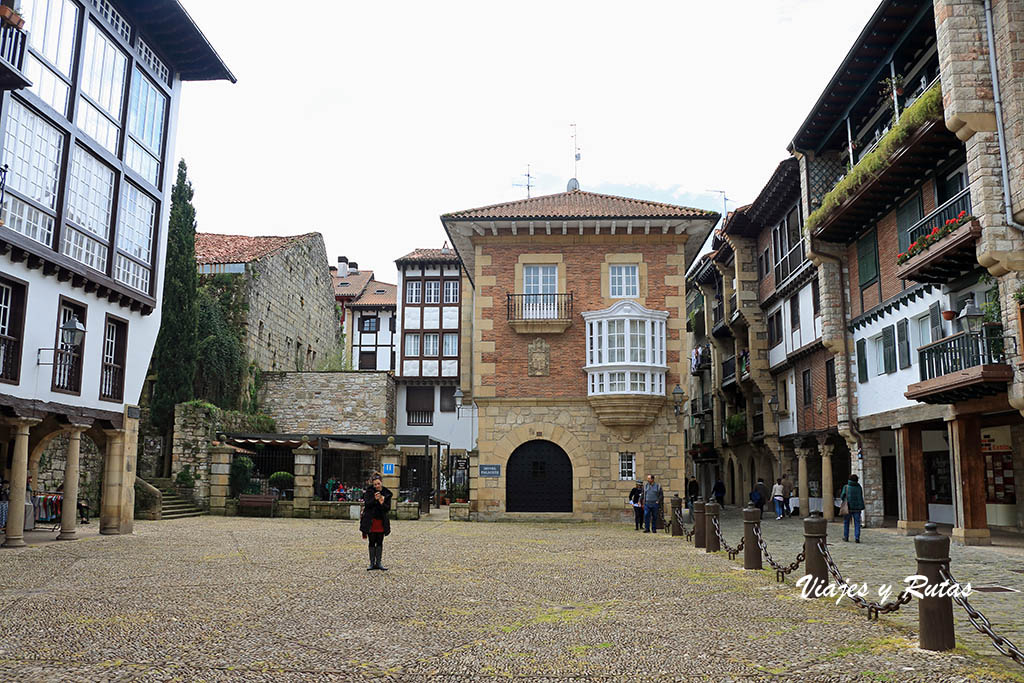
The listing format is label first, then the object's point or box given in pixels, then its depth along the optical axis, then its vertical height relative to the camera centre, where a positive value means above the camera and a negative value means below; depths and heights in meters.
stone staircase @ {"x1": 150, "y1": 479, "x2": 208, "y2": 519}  26.21 -1.29
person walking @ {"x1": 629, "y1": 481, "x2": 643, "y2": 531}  22.62 -0.94
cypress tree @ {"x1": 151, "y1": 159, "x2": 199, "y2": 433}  30.31 +5.30
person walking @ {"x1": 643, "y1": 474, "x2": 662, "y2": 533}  21.72 -0.94
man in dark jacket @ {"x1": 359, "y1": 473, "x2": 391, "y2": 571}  13.18 -0.83
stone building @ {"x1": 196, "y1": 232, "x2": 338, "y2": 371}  36.47 +8.43
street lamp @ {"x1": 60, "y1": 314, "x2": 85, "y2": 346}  16.17 +2.60
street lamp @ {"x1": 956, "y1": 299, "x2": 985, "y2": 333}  15.75 +2.97
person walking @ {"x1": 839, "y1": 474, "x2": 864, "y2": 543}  18.48 -0.70
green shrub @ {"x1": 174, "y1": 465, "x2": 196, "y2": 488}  28.75 -0.45
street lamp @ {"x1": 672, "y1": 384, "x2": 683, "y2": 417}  25.31 +2.15
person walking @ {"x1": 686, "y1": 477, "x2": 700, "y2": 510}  34.75 -0.88
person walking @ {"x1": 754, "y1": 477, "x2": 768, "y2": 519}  28.33 -0.76
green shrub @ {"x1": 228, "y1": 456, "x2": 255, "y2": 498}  30.17 -0.33
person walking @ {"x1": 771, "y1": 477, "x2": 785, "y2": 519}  28.55 -0.89
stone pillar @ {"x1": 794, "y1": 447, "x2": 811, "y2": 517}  27.84 -0.31
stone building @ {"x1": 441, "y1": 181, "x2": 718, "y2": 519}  25.91 +3.73
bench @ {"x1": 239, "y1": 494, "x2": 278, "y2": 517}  27.66 -1.14
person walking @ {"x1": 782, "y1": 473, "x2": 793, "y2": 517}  29.75 -0.84
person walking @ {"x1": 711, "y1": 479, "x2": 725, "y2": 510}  34.66 -0.83
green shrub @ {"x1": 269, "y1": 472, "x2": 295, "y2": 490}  32.22 -0.55
